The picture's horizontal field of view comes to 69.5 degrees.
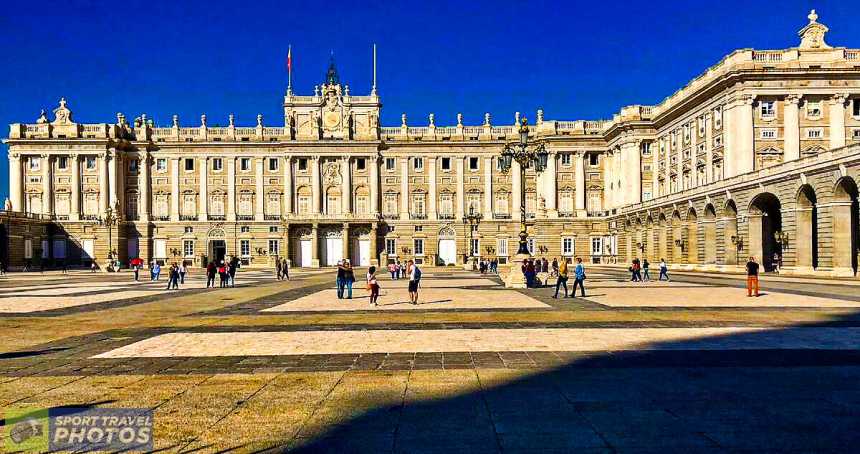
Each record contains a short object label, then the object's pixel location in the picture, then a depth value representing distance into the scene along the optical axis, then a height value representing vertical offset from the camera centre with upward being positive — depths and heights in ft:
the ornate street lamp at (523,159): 95.35 +11.03
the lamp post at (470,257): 192.85 -10.05
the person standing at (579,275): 78.07 -6.01
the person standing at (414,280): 69.05 -5.65
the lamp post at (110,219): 195.62 +5.02
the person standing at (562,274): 79.32 -5.92
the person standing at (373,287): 67.51 -6.17
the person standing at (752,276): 74.49 -6.19
